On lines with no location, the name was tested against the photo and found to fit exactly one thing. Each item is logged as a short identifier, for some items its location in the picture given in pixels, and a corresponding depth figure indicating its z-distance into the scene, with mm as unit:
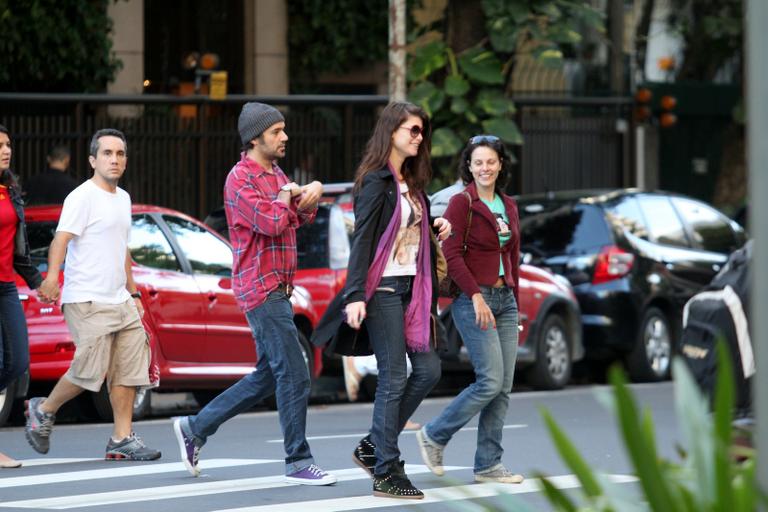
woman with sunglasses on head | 17234
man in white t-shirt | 19047
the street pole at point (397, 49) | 34437
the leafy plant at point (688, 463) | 6793
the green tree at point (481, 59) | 38437
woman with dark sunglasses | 16312
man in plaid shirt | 16703
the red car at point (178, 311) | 23500
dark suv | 31703
